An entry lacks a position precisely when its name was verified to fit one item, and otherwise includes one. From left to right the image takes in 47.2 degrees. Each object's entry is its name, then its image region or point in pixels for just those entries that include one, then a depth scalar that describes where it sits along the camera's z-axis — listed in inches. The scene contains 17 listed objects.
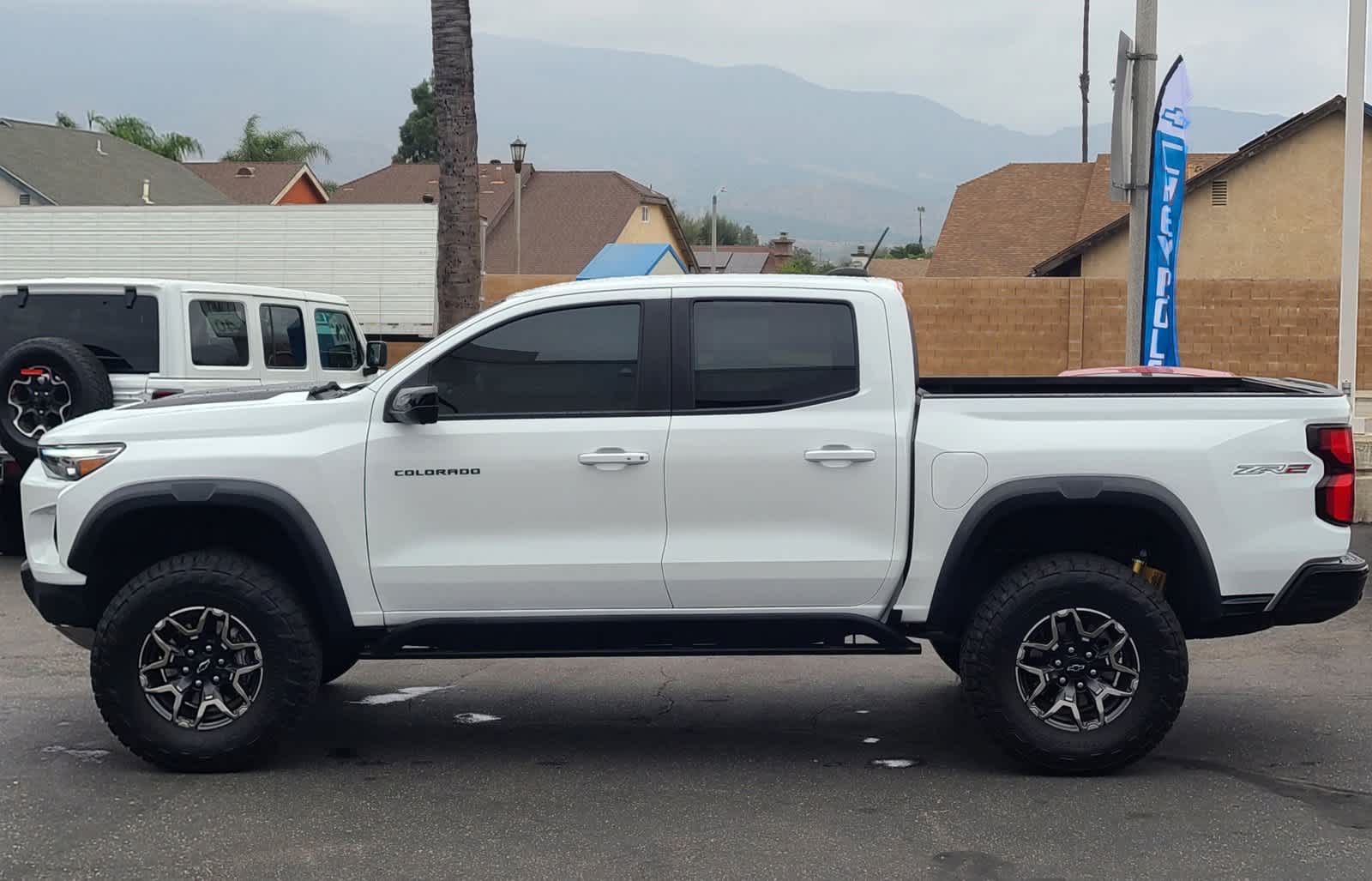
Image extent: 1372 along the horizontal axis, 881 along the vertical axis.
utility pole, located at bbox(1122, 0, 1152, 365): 556.7
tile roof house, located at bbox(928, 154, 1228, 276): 1462.8
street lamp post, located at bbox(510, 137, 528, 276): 1326.3
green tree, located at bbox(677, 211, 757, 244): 5113.2
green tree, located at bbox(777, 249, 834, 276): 3408.0
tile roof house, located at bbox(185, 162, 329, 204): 2148.1
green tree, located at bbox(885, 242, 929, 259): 4035.4
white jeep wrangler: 407.2
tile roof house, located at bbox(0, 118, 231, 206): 1651.1
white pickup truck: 235.5
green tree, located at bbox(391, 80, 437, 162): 3543.3
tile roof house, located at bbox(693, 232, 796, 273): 4028.3
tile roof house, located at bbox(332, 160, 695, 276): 2028.8
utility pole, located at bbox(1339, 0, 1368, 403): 569.3
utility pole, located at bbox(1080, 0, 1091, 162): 2468.0
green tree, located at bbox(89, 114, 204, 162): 2605.8
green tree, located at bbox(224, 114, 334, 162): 2802.7
